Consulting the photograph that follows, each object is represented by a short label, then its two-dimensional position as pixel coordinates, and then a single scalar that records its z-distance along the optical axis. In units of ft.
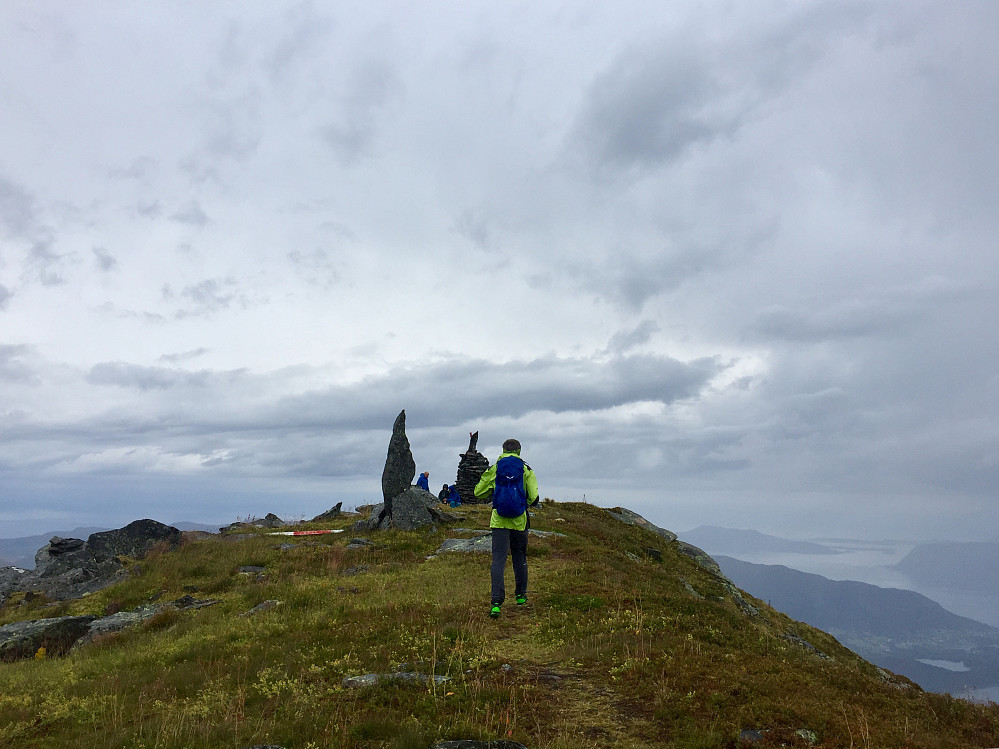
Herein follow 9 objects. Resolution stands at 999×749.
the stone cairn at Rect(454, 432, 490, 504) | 159.84
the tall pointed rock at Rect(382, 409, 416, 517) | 106.52
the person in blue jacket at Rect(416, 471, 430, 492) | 131.23
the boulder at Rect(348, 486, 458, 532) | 99.45
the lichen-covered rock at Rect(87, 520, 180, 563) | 100.01
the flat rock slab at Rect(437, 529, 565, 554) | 78.23
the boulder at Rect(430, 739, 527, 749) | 24.66
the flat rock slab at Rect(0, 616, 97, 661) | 54.95
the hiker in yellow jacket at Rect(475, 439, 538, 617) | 46.24
